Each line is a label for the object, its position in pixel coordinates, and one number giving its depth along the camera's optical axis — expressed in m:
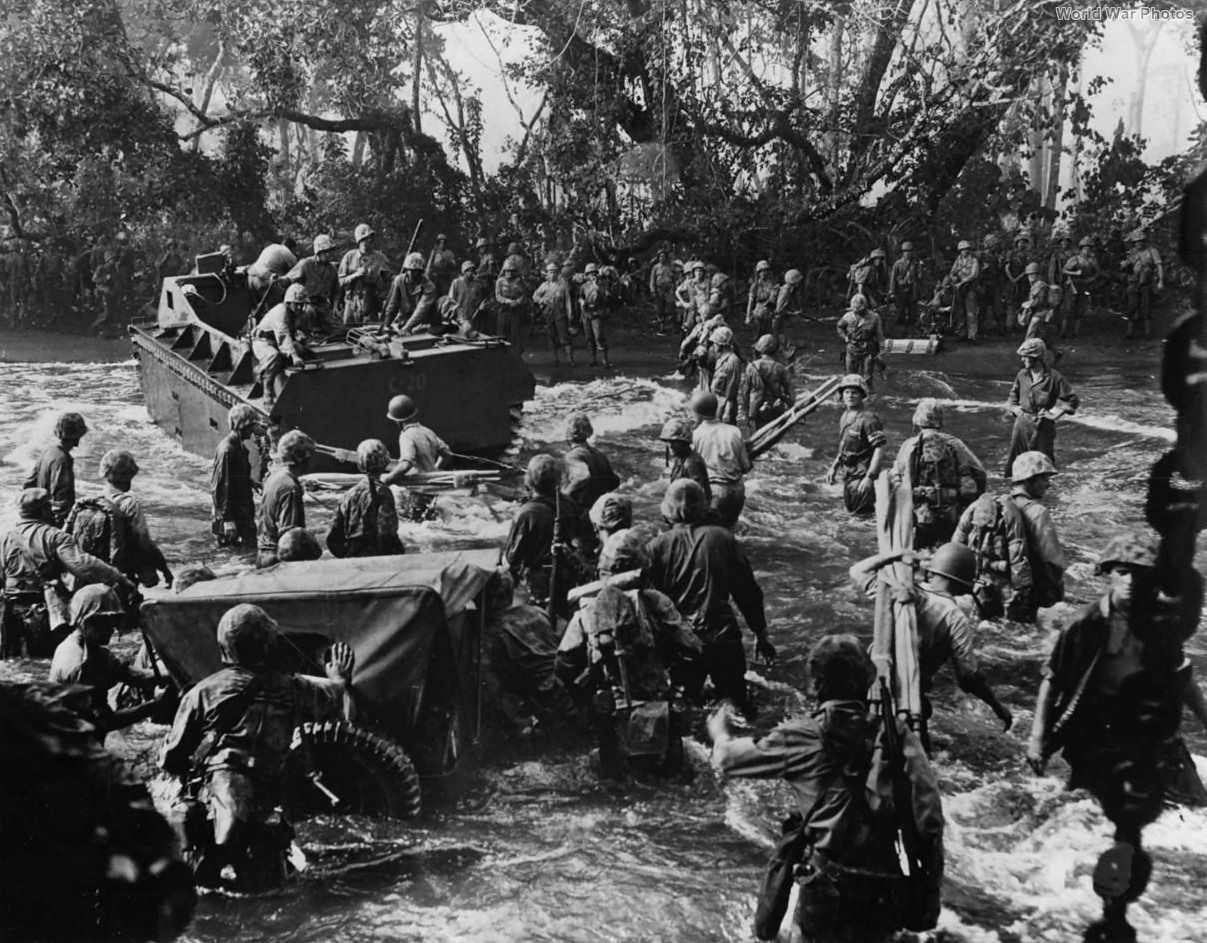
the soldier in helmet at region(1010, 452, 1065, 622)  8.73
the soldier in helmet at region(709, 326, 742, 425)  15.02
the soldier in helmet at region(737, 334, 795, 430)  14.54
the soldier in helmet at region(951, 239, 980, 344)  22.00
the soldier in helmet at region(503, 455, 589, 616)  8.77
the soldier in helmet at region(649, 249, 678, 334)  23.56
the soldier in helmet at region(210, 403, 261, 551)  11.00
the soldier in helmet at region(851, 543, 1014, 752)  6.92
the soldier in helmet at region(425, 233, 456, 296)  23.69
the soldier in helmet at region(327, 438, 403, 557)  9.31
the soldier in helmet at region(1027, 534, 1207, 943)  4.40
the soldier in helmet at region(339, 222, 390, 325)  16.39
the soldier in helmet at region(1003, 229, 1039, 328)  22.95
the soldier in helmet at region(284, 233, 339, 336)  14.31
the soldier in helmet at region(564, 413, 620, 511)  9.84
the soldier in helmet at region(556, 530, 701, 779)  6.89
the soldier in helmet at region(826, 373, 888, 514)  11.52
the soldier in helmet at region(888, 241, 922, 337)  22.62
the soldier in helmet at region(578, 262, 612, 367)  20.31
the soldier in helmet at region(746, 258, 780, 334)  20.61
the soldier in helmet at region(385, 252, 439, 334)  15.13
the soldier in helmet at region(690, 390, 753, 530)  10.95
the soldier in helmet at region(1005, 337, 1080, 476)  12.61
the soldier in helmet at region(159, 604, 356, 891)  5.77
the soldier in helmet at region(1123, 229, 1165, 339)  20.73
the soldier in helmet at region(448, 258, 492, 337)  20.30
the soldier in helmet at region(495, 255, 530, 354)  20.41
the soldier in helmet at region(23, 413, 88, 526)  9.93
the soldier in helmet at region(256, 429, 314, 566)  9.68
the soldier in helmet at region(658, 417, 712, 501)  10.28
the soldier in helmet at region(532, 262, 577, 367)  20.78
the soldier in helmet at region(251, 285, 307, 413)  12.76
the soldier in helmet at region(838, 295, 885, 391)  17.28
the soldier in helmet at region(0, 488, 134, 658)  8.52
